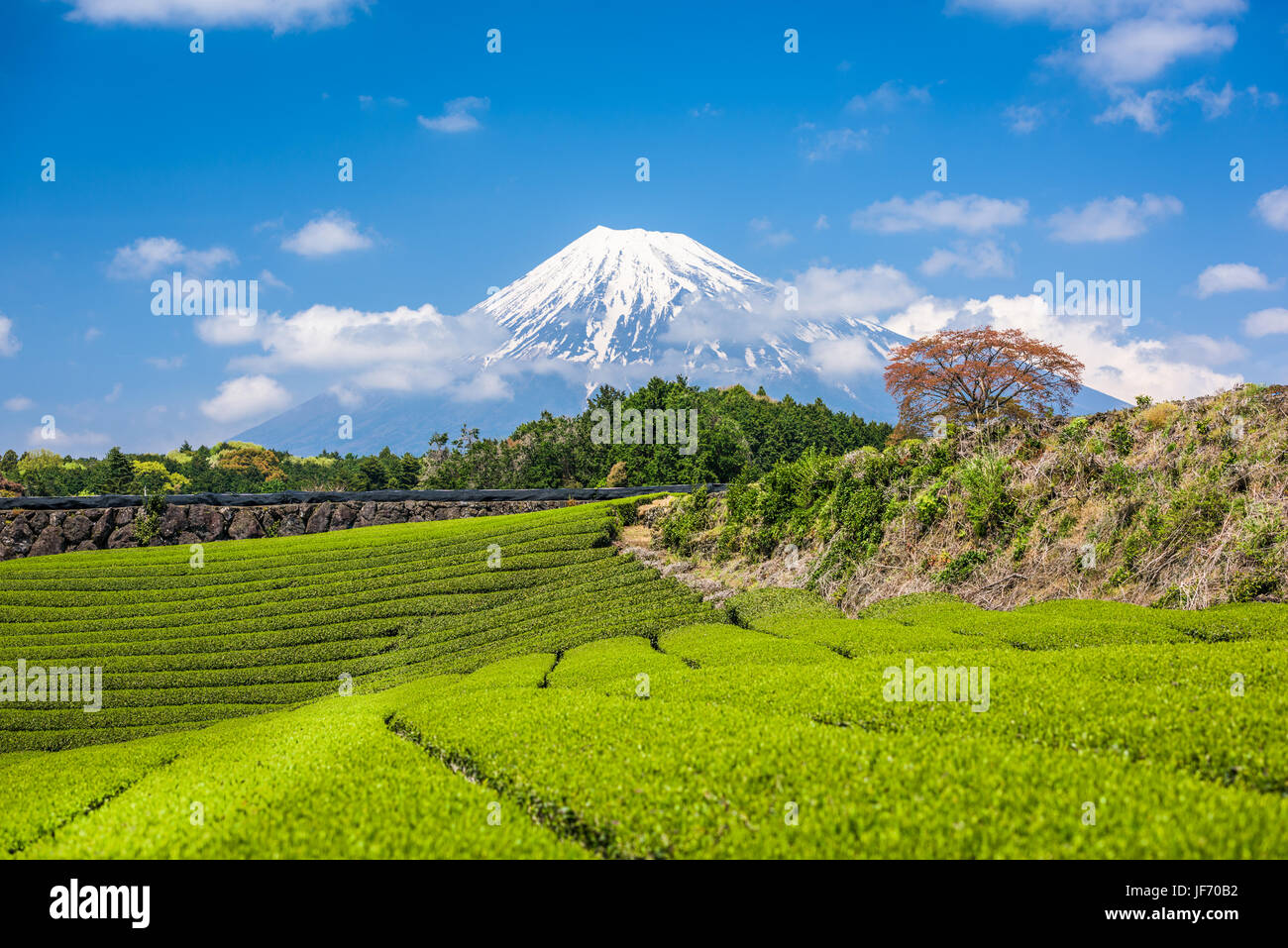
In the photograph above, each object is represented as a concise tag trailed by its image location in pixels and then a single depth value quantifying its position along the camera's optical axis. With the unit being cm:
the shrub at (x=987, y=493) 1808
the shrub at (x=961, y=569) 1764
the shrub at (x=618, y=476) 5497
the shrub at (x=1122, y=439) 1716
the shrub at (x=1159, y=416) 1677
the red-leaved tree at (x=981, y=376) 3722
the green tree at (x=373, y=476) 6338
